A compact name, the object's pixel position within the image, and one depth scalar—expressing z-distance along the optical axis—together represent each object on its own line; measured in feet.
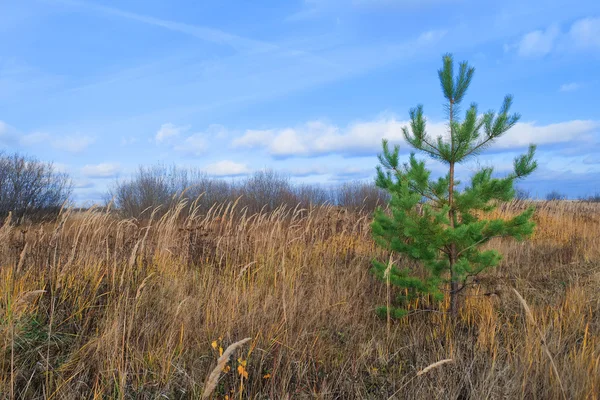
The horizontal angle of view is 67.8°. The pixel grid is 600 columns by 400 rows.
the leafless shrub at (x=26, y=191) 59.88
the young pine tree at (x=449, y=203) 13.39
